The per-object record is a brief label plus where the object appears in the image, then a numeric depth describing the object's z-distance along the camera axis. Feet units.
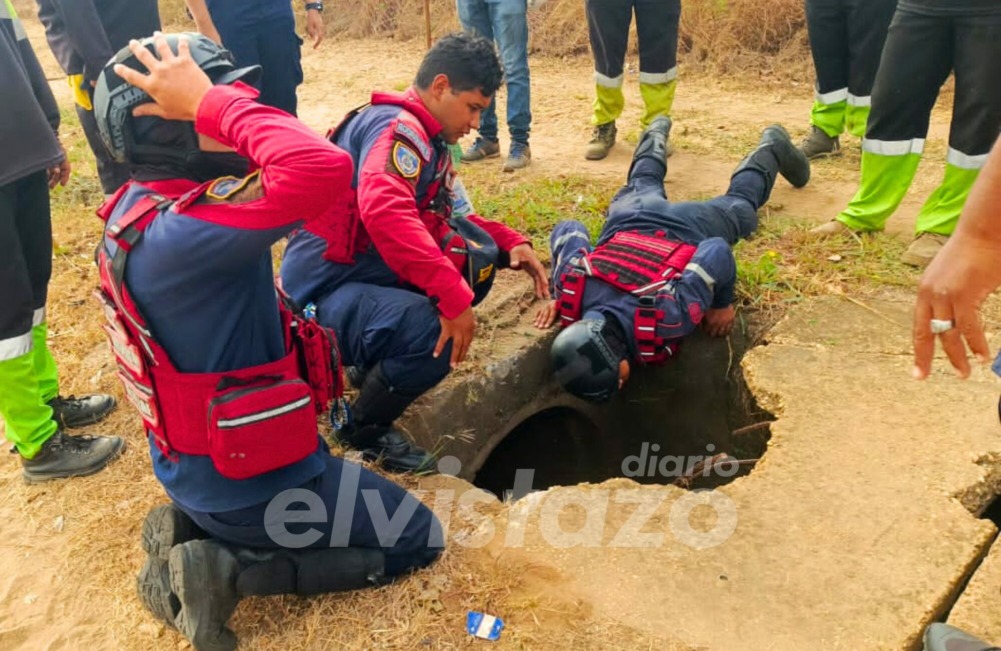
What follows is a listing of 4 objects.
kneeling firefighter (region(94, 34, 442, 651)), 6.19
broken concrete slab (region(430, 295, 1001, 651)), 7.41
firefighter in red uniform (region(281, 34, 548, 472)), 9.08
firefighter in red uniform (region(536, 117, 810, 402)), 11.59
